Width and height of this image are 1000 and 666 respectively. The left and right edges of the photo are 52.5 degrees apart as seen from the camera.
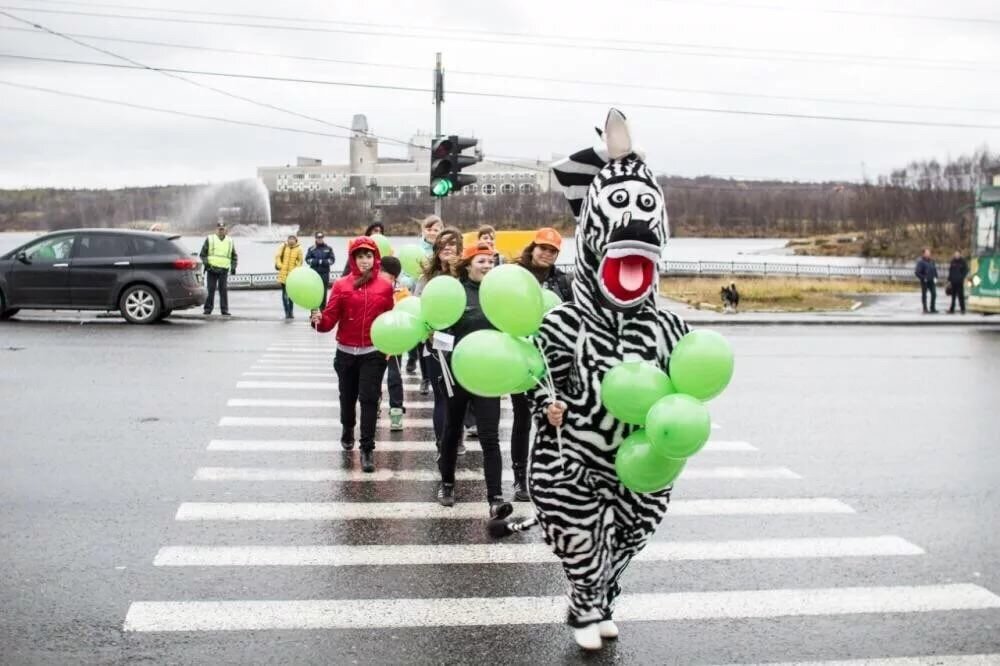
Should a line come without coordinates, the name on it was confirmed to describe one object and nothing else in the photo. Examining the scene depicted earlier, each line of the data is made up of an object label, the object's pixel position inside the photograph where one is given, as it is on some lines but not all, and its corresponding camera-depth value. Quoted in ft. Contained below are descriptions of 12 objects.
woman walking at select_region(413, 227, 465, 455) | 25.08
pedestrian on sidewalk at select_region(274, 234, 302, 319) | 62.49
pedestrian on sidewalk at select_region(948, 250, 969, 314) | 88.84
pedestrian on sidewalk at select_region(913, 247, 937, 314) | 88.58
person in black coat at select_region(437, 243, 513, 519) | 22.41
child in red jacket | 26.63
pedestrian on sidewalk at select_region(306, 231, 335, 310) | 60.95
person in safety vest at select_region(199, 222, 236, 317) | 66.23
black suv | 59.26
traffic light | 53.01
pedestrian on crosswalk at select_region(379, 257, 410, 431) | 30.91
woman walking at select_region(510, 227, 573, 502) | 23.56
